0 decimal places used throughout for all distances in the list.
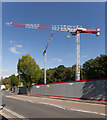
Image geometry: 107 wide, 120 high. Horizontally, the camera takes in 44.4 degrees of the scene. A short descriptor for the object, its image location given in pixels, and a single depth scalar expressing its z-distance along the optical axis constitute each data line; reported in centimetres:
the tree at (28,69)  3678
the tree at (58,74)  7028
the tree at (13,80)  6562
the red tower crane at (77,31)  4314
